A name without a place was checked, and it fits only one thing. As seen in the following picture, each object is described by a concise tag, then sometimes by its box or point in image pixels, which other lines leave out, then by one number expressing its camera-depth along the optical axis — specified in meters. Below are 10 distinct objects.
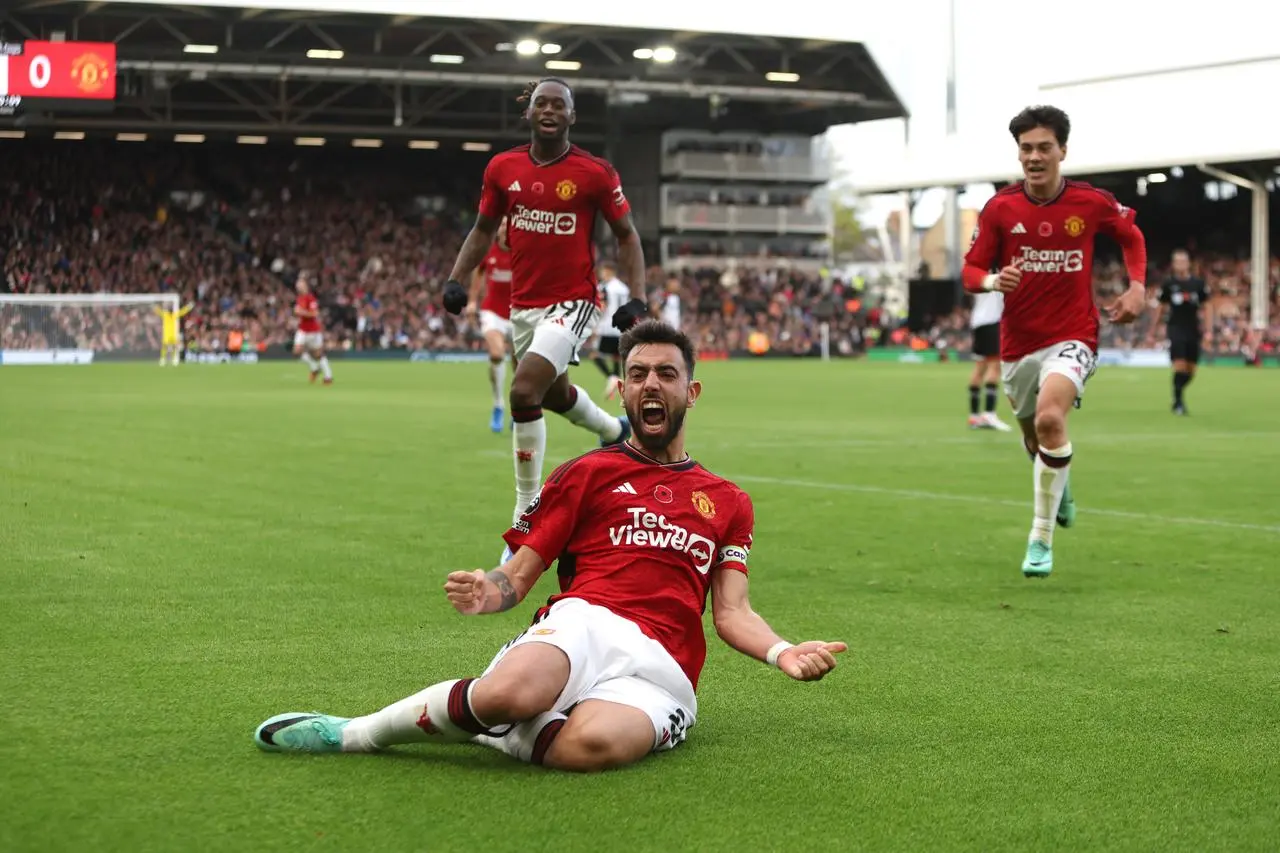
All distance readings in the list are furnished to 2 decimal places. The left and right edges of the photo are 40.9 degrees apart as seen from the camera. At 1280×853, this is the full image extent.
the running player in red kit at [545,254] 9.69
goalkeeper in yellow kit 45.84
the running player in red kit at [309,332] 32.16
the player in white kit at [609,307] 25.38
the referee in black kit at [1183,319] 23.09
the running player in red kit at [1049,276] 8.97
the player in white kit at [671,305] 38.79
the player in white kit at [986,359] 19.52
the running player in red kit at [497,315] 18.16
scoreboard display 43.38
